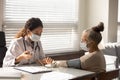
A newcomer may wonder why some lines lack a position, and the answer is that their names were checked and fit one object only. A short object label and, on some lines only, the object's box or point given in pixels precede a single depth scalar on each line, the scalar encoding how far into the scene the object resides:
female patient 2.15
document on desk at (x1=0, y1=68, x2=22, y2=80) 1.85
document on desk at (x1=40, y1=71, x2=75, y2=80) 1.85
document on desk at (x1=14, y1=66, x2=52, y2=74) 2.06
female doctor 2.41
